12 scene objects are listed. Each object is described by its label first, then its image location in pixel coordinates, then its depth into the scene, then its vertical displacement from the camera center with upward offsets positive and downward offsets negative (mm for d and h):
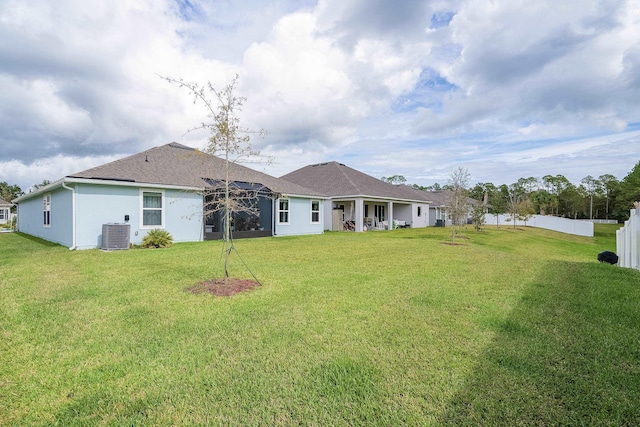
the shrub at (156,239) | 12656 -1037
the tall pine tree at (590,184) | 77312 +6815
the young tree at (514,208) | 35312 +373
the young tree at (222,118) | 6270 +2008
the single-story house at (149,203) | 12086 +576
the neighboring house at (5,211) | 39688 +718
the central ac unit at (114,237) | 11648 -829
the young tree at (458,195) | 18859 +1055
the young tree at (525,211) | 35188 +16
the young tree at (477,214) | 25555 -198
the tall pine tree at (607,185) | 71375 +6020
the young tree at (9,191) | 61634 +5608
